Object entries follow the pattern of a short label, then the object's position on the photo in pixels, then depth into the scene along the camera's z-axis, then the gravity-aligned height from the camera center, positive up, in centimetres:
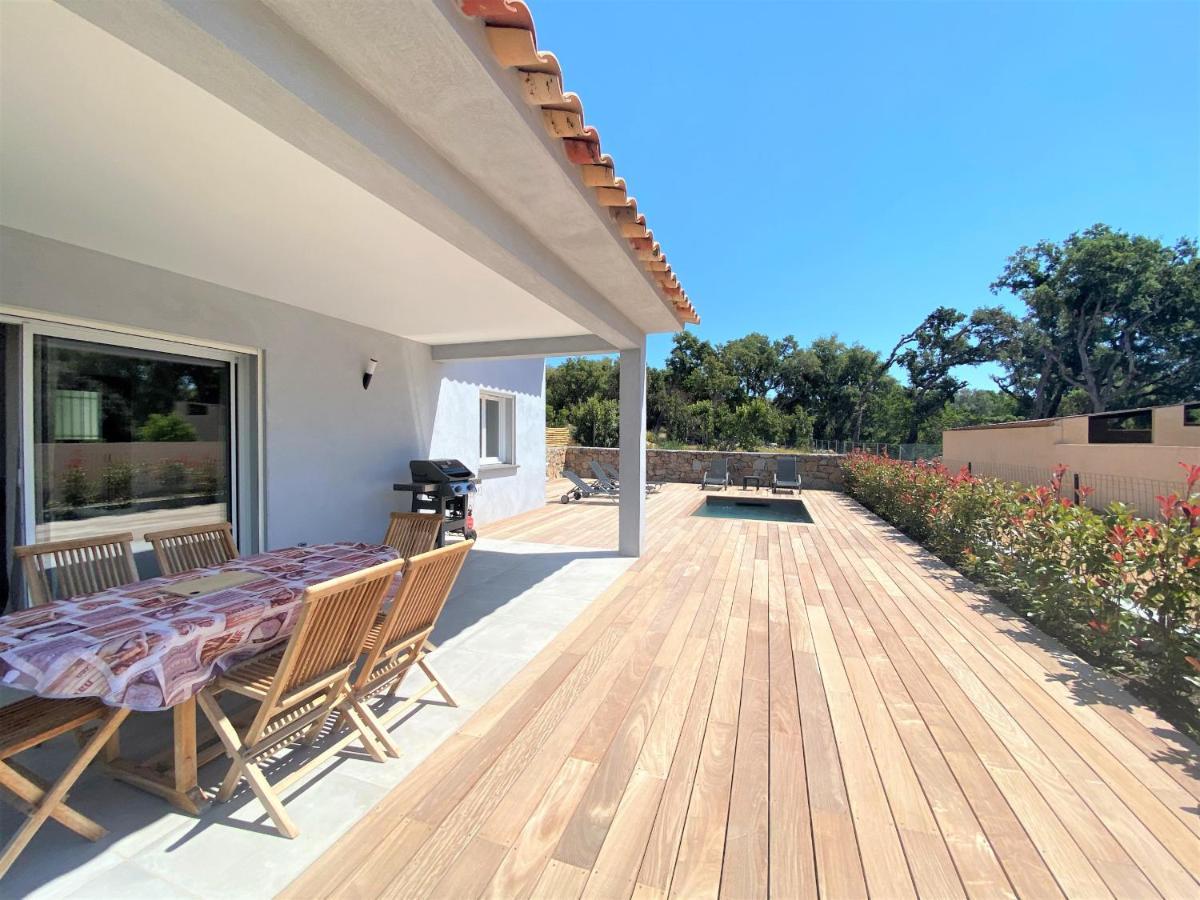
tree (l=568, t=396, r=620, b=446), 1919 +74
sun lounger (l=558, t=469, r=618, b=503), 1073 -115
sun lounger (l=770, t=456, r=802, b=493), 1200 -83
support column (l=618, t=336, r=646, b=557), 582 -14
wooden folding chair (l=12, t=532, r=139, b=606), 237 -68
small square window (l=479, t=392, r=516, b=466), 836 +20
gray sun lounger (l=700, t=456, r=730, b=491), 1299 -91
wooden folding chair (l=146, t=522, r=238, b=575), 290 -69
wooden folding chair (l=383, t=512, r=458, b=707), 368 -72
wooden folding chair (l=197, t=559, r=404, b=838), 178 -99
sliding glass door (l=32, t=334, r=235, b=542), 316 -1
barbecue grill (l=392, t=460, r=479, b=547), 579 -60
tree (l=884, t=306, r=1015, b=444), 2622 +494
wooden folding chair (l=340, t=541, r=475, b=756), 218 -94
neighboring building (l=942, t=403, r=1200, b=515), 786 -11
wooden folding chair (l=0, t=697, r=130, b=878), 156 -104
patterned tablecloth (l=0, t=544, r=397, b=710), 161 -73
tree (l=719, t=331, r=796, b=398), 2661 +449
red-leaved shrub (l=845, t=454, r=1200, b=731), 270 -90
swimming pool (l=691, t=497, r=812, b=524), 941 -141
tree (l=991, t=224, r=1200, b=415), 2162 +599
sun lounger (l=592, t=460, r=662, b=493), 1160 -90
